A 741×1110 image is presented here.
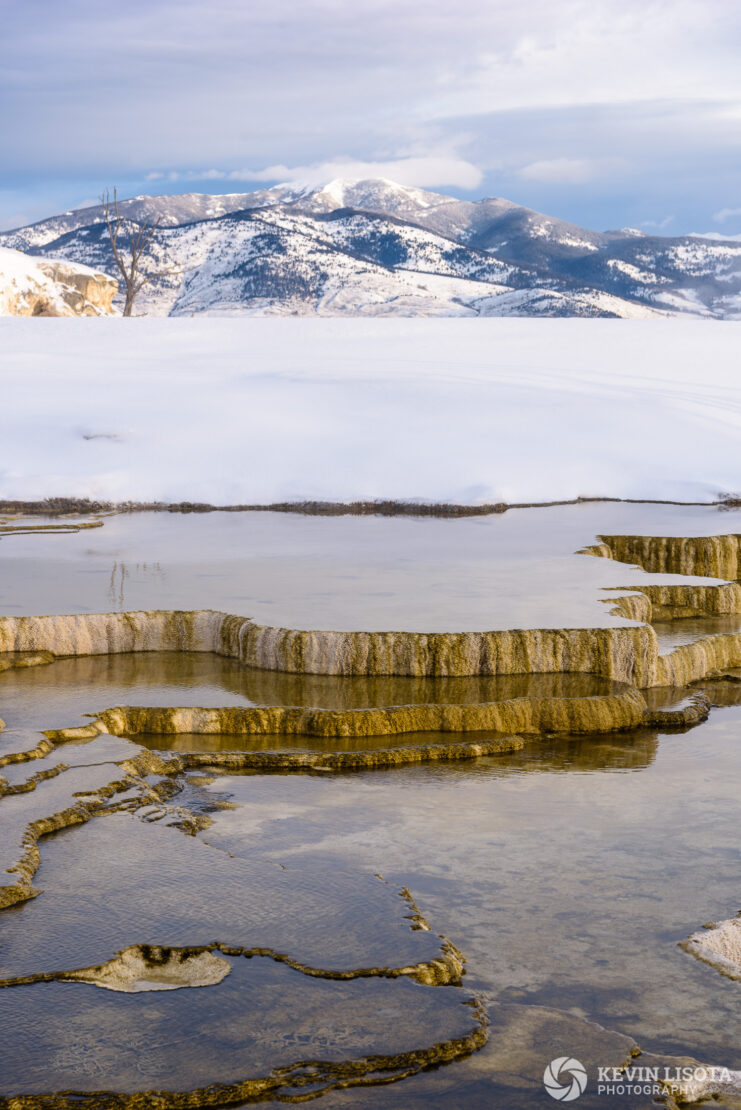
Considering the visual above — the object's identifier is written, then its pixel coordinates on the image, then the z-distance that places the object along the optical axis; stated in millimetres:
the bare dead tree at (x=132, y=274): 43719
